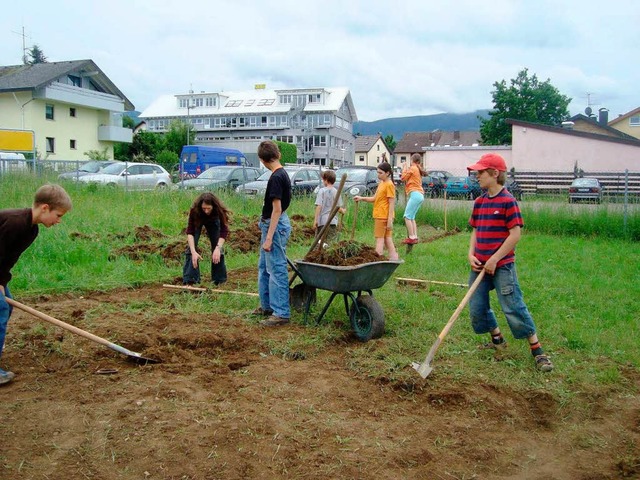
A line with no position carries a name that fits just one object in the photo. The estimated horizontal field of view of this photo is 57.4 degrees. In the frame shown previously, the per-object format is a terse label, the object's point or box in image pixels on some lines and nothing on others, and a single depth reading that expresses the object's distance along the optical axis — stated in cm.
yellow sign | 1970
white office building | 6831
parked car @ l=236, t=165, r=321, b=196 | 1767
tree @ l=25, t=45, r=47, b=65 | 6412
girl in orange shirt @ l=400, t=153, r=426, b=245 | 1127
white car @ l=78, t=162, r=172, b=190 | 2003
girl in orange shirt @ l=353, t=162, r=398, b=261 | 904
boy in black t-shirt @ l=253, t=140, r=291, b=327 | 577
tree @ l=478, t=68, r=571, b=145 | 5391
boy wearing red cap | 477
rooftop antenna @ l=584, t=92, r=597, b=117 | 6194
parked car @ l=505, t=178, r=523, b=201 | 1718
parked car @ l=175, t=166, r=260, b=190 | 1694
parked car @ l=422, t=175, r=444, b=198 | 2283
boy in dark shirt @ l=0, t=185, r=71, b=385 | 402
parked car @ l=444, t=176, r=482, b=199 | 1834
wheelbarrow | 530
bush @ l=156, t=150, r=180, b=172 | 4035
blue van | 3111
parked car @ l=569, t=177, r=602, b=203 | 1448
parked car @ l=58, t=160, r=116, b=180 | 2013
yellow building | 3688
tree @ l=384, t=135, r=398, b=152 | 10396
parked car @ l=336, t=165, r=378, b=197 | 1778
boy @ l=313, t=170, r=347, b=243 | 943
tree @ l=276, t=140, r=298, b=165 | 5331
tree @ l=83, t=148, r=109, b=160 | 3655
